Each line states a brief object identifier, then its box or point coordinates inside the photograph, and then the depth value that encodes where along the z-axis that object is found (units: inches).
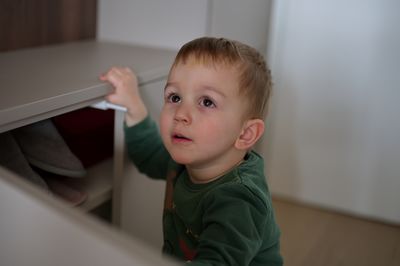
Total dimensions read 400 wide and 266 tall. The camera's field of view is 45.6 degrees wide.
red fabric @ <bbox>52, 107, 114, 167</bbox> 40.3
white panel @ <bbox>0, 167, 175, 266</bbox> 13.7
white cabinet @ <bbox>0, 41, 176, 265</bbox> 16.3
